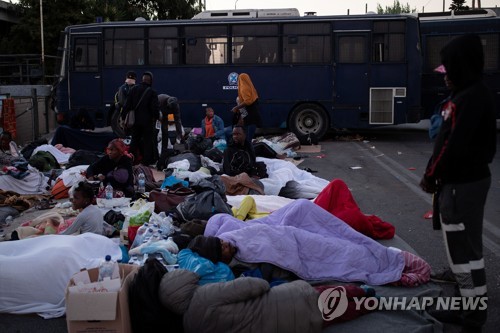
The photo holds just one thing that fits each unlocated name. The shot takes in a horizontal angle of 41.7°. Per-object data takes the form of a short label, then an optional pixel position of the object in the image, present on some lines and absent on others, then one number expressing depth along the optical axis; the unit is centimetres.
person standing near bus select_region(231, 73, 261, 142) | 1440
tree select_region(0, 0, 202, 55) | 3497
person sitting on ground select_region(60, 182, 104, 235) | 687
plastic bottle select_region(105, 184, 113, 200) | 883
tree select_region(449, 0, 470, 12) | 5266
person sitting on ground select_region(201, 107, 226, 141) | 1605
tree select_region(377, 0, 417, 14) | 8622
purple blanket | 567
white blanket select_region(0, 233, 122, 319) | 532
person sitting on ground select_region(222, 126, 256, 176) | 1052
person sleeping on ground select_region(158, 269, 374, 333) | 443
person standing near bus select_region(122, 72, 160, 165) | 1255
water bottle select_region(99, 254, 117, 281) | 477
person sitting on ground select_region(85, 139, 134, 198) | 916
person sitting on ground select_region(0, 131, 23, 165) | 1238
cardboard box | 438
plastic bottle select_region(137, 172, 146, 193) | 982
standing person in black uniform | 439
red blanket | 705
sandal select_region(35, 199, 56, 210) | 970
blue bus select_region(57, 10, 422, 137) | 1778
